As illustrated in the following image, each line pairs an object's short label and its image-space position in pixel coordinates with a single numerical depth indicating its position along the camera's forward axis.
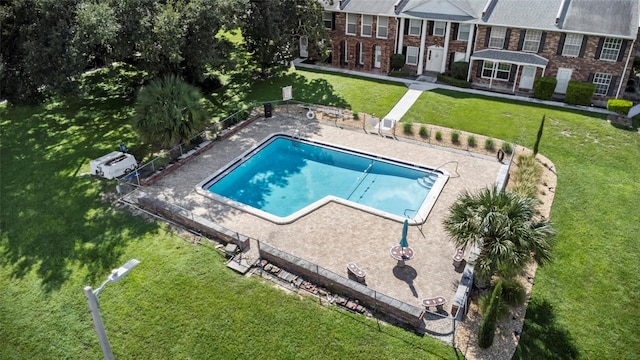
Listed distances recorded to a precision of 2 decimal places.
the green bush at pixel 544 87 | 31.03
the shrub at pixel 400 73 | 35.72
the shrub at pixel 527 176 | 20.28
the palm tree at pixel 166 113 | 21.80
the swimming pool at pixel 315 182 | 20.14
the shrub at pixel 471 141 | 24.30
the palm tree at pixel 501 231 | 13.21
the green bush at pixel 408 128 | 26.17
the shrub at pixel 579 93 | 29.95
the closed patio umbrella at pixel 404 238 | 15.61
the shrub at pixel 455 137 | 24.84
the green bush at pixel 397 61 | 36.16
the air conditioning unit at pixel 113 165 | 21.41
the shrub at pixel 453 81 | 33.72
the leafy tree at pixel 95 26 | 22.06
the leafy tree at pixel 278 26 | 30.52
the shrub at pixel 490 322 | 12.05
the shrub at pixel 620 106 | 27.81
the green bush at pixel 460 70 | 34.03
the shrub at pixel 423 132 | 25.75
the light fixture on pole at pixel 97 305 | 9.01
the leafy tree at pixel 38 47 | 23.03
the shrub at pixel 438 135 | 25.39
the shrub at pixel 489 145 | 24.19
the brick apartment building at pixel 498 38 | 29.73
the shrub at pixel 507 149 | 23.61
